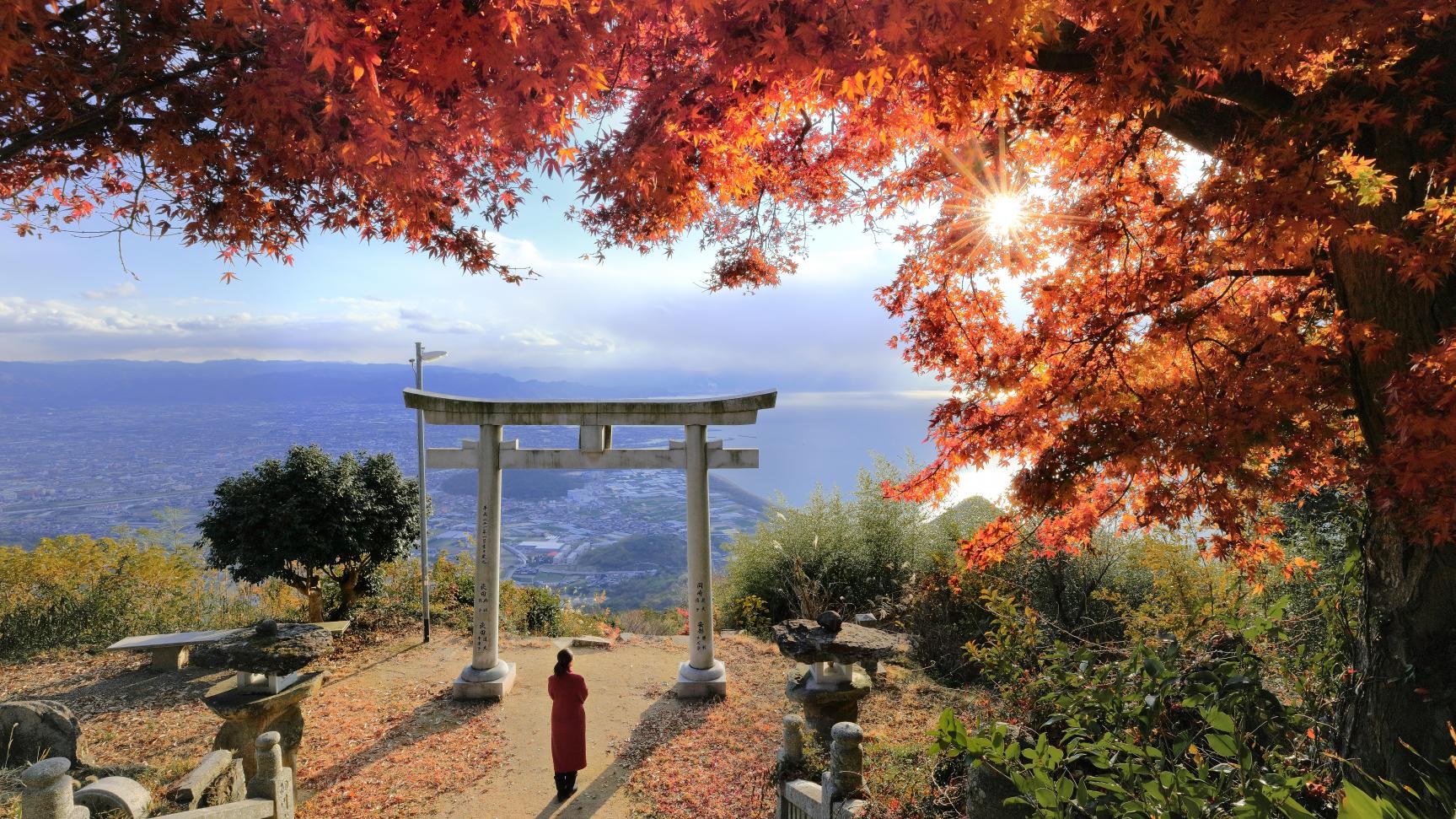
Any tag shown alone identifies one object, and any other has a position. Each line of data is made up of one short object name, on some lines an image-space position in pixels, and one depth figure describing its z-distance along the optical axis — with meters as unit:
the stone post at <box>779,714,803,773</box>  4.56
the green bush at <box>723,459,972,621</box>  10.33
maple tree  2.31
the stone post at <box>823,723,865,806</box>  3.49
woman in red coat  5.17
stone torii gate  7.10
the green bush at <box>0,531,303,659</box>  8.40
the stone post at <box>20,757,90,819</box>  2.99
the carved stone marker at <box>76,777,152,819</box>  3.82
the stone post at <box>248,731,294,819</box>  4.13
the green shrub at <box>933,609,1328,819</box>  2.11
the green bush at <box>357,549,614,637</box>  9.92
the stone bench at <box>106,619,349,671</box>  7.52
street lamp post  8.83
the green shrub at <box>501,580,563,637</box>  10.51
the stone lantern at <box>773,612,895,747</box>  4.96
